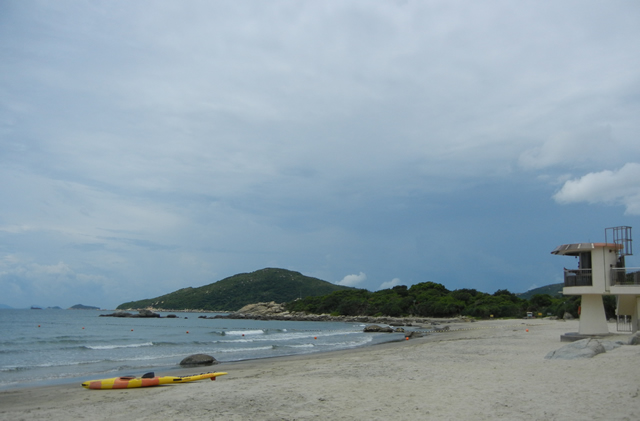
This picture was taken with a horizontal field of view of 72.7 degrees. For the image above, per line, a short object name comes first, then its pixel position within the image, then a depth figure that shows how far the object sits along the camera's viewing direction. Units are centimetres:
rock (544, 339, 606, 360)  1230
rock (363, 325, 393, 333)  4541
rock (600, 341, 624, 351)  1312
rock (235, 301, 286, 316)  10503
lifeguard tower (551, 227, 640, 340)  1656
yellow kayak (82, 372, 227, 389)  1274
